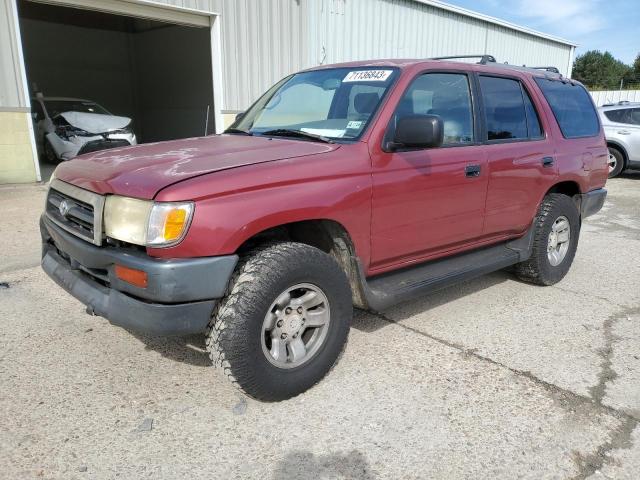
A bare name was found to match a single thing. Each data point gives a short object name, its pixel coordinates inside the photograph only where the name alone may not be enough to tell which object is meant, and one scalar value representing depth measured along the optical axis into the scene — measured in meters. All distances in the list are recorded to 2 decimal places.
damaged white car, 12.05
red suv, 2.50
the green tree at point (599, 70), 71.62
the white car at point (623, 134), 12.07
